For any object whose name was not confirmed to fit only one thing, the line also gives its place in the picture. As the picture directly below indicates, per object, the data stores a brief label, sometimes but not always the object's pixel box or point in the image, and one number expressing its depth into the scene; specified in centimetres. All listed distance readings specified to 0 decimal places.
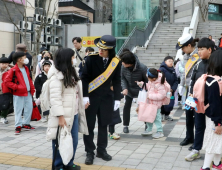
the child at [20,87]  646
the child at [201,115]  447
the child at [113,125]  581
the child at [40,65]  788
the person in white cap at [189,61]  534
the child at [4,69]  742
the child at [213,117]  370
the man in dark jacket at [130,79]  612
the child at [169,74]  751
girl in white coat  386
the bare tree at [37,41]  1792
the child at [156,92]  604
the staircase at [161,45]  1545
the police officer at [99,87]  455
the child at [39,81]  748
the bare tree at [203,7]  2844
